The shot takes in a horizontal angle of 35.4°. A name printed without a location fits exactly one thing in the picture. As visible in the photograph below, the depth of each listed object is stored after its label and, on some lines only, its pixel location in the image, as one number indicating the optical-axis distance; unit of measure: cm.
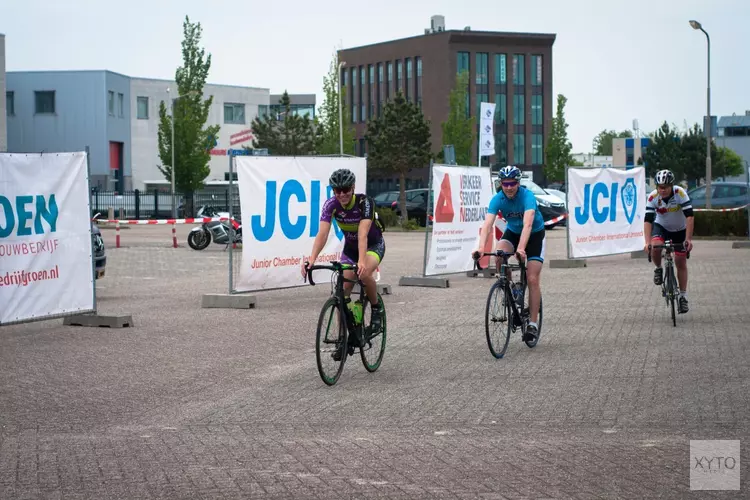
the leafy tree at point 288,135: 7419
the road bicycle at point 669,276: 1344
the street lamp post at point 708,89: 4619
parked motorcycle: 3041
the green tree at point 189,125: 6397
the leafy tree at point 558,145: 10100
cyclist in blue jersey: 1129
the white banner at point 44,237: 1233
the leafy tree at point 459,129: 7988
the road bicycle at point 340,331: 934
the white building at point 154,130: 8475
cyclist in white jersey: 1415
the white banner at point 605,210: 2319
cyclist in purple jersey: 985
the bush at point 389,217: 4394
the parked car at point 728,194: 4044
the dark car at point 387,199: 4862
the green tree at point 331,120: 7038
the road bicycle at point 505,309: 1073
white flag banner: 5270
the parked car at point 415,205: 4700
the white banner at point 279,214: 1566
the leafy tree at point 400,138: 7244
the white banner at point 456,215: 1911
